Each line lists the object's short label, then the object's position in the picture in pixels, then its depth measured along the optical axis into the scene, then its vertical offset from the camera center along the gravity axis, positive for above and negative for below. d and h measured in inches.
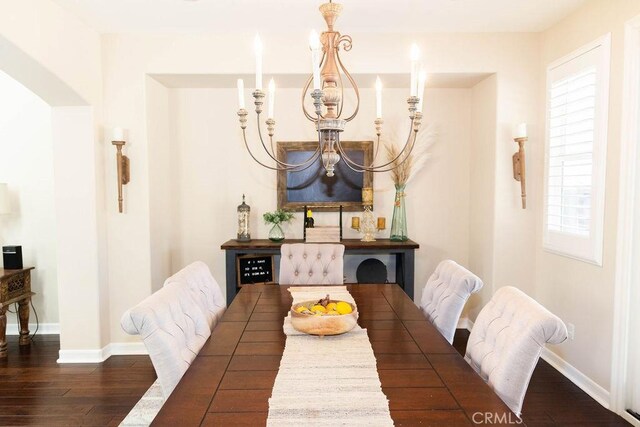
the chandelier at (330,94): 69.8 +15.8
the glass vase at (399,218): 156.9 -11.1
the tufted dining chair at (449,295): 84.7 -22.3
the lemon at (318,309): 76.4 -21.8
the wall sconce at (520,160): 131.4 +8.8
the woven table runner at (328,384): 47.8 -25.3
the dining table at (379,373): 48.4 -25.5
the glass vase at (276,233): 154.6 -16.2
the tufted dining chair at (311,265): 122.0 -21.9
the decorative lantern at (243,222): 154.1 -12.1
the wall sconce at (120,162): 134.0 +8.5
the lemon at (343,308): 77.7 -22.0
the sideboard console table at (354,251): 145.1 -21.5
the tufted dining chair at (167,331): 61.1 -21.8
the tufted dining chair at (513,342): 56.3 -21.8
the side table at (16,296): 139.0 -36.2
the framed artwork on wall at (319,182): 159.9 +2.4
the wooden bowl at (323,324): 70.9 -22.7
